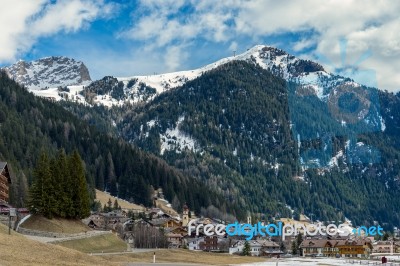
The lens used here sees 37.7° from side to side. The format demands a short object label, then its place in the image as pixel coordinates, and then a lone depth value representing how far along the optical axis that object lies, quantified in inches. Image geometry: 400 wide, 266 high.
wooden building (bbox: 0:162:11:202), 5693.9
